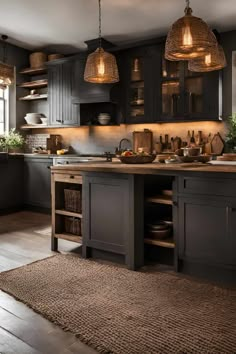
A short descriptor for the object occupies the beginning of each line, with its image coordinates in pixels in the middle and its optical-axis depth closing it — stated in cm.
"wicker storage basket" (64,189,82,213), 340
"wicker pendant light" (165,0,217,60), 257
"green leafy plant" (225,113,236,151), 468
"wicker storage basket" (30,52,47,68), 632
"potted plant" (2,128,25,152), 611
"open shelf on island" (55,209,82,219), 334
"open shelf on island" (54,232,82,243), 335
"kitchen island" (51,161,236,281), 258
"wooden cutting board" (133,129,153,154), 557
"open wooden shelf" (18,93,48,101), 630
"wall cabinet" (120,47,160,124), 516
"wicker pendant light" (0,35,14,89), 596
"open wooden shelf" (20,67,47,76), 625
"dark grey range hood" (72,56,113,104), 542
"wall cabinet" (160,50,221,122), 470
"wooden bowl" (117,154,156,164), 325
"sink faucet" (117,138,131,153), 582
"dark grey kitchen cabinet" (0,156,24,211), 566
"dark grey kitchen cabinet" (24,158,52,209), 571
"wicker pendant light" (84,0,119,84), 335
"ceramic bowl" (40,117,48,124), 640
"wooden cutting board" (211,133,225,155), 498
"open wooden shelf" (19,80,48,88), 626
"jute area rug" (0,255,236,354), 183
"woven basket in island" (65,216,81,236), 343
